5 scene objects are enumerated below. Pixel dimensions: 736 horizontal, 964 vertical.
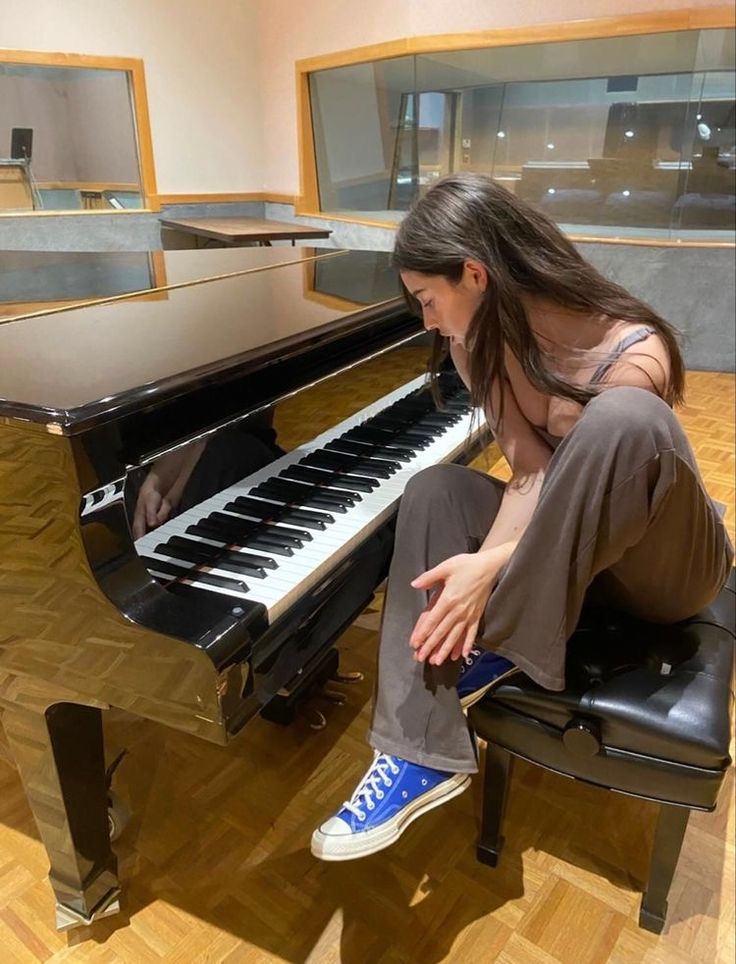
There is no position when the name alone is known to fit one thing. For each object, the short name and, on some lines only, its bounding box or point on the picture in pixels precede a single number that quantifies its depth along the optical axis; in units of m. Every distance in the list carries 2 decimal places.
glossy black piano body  0.80
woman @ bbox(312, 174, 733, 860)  0.91
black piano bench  0.97
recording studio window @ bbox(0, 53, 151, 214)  5.31
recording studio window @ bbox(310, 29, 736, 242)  4.23
